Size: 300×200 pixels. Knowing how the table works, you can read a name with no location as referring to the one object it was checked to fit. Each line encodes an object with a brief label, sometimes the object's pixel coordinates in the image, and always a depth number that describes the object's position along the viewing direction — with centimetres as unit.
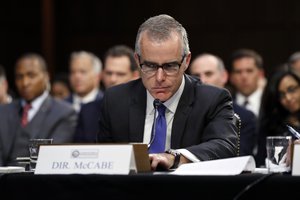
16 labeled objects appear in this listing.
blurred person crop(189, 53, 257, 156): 794
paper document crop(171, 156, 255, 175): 338
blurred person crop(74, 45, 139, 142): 818
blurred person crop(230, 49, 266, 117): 1012
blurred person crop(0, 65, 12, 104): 1086
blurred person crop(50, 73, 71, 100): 1273
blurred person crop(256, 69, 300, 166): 742
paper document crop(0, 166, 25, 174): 380
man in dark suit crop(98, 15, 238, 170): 422
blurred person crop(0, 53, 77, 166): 815
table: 317
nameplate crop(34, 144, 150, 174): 346
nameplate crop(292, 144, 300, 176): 331
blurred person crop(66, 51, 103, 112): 1089
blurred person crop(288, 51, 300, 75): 968
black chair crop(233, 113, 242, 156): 465
